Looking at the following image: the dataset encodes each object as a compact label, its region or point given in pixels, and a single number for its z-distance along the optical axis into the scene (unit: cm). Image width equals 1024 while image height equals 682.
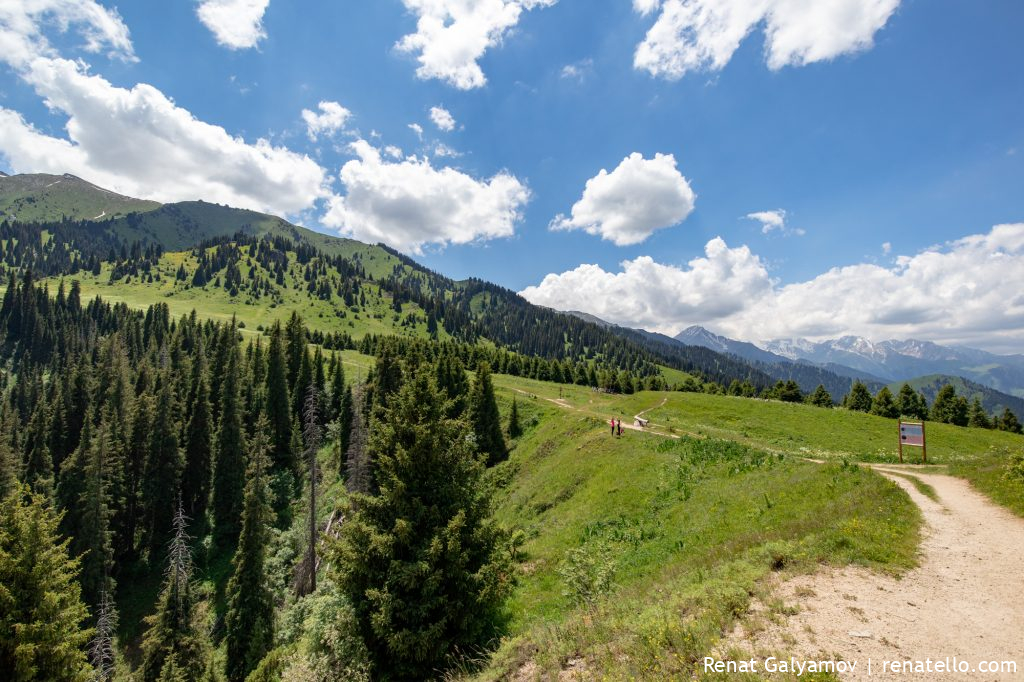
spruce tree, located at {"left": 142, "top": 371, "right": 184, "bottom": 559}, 5809
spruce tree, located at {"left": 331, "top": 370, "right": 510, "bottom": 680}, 1386
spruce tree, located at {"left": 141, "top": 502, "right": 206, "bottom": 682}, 3084
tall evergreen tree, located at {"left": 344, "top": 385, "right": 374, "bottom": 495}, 3709
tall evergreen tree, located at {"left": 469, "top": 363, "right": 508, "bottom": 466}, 5100
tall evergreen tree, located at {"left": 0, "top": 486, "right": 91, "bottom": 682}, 1930
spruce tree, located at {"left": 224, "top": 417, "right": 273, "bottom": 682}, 3366
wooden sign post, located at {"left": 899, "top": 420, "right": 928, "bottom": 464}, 2552
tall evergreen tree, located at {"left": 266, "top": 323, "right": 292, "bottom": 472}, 6675
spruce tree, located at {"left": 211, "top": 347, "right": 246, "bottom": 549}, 5500
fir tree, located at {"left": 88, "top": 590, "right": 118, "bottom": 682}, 3267
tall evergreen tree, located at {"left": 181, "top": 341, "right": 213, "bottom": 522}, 6150
